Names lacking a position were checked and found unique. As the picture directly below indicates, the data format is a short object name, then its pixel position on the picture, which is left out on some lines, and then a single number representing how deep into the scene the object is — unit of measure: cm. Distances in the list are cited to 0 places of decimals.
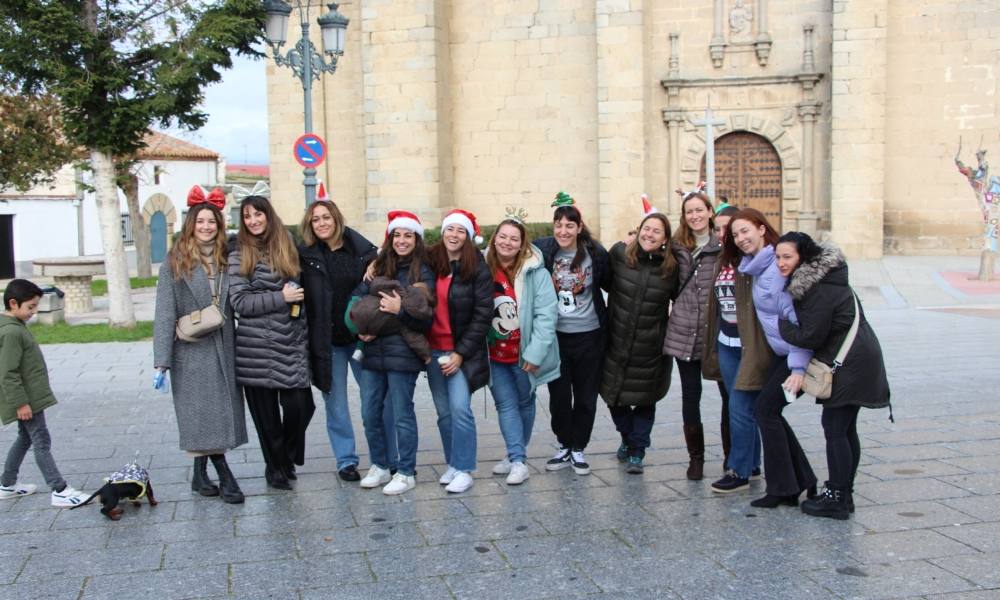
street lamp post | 1327
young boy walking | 556
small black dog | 535
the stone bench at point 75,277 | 1597
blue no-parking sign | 1352
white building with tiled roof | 3606
